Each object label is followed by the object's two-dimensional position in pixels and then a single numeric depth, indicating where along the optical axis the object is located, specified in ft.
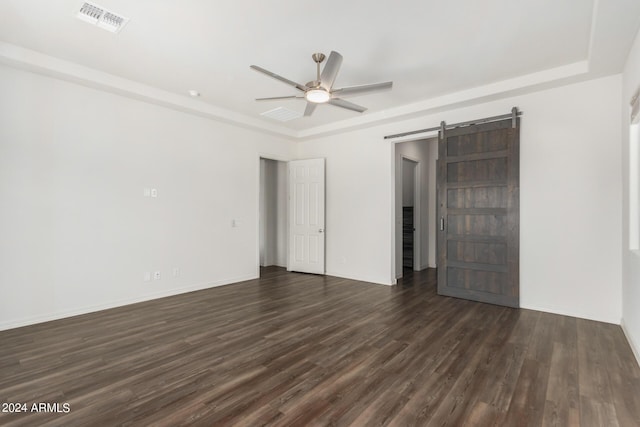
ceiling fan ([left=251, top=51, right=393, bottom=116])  9.16
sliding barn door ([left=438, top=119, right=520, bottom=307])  13.42
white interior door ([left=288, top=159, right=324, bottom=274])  20.52
